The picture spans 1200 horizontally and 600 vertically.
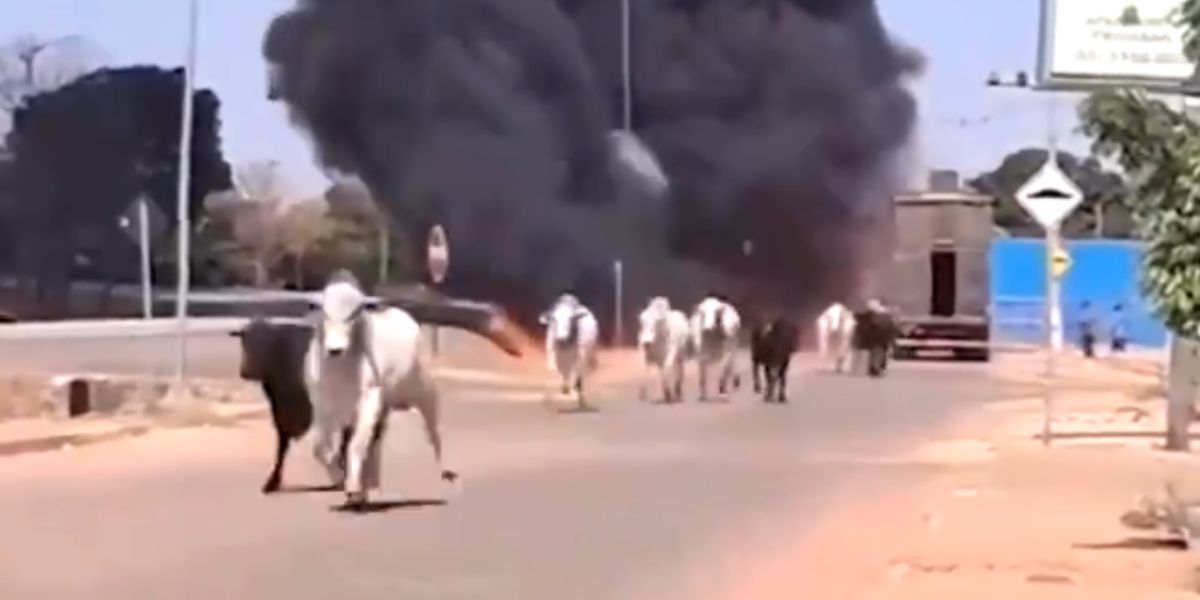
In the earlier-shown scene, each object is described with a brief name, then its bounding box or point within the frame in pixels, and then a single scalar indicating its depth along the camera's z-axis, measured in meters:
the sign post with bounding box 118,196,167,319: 37.56
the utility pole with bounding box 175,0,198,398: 36.41
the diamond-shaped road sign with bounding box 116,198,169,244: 38.91
